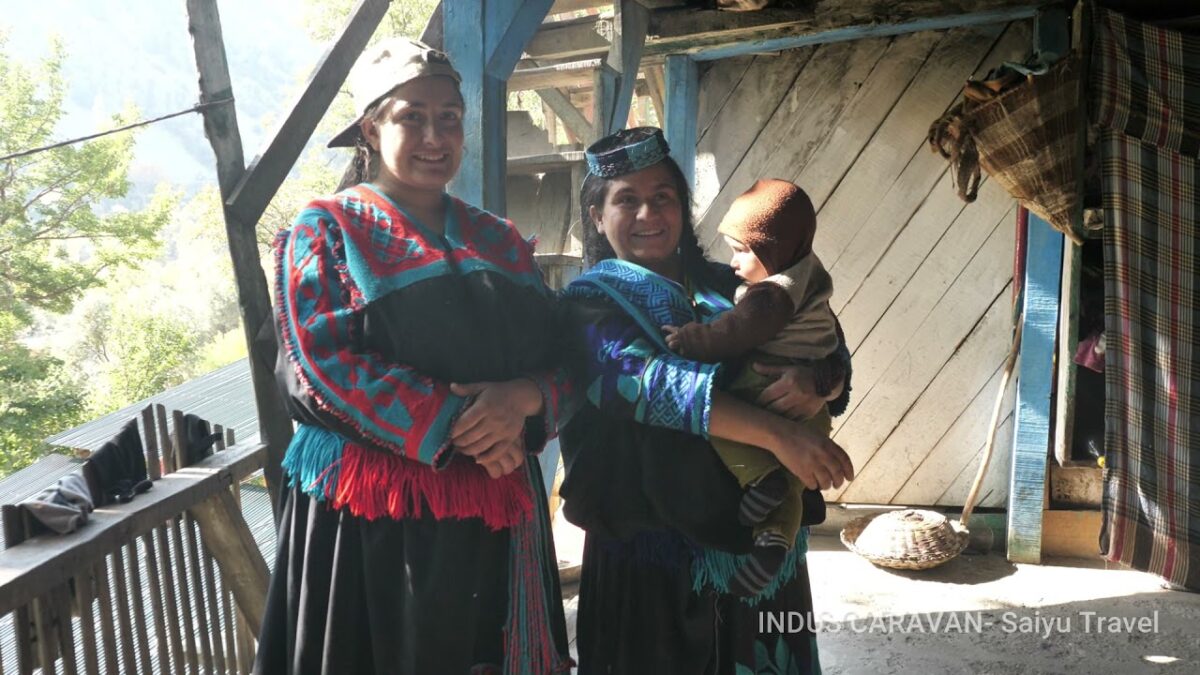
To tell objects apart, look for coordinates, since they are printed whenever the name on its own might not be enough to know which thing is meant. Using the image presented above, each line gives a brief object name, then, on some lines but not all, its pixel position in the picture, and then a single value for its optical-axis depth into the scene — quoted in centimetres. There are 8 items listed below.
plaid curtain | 278
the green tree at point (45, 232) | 1459
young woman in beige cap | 132
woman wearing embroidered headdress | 150
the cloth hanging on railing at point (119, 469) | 179
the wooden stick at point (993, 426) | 377
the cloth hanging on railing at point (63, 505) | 162
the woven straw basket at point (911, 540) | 362
